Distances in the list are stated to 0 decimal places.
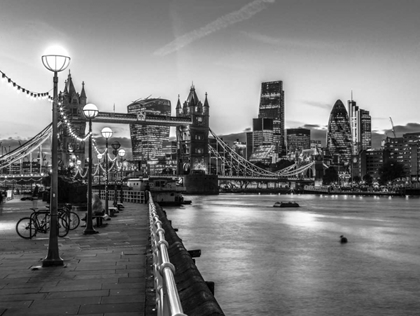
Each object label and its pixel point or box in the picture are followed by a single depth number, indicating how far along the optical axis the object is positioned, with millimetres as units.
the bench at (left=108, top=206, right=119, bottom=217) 24598
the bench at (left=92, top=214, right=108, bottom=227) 18422
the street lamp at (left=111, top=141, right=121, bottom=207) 31650
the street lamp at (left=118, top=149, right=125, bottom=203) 31459
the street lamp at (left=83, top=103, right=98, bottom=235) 15640
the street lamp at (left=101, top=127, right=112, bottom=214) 22298
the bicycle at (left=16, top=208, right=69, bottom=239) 14703
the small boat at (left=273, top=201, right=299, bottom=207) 82050
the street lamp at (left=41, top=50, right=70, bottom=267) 9961
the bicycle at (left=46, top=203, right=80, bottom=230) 16406
